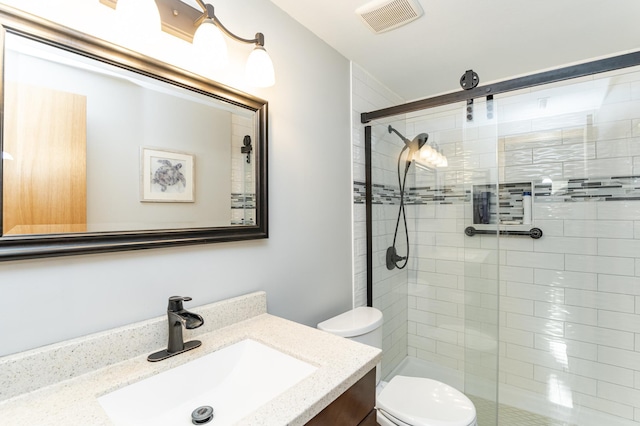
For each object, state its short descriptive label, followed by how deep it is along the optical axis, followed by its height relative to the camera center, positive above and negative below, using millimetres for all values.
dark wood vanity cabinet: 778 -550
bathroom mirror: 762 +200
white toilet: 1342 -912
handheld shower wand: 2168 +219
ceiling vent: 1418 +985
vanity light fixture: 1035 +661
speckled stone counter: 673 -442
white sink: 796 -518
